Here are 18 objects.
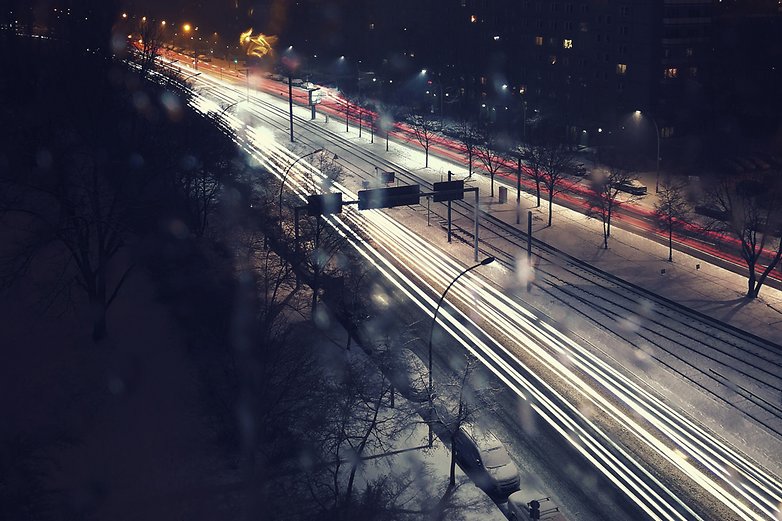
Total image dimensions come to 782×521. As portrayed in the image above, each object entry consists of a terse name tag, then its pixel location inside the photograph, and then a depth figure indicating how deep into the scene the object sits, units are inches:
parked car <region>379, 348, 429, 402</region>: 1179.9
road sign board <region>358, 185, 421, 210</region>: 1546.5
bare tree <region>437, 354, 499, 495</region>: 1020.4
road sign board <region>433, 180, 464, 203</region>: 1676.9
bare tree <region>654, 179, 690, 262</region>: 1820.0
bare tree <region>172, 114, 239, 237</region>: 1763.0
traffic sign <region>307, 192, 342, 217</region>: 1456.7
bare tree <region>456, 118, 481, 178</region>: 2477.6
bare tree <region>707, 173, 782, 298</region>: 1553.9
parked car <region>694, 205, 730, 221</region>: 1956.4
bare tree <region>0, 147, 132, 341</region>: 1253.7
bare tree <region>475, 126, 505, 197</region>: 2393.0
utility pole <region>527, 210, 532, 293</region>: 1627.1
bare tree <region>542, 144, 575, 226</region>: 2051.4
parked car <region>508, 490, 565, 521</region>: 933.2
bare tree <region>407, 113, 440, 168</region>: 2952.8
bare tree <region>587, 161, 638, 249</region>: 1905.8
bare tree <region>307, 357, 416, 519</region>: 968.3
